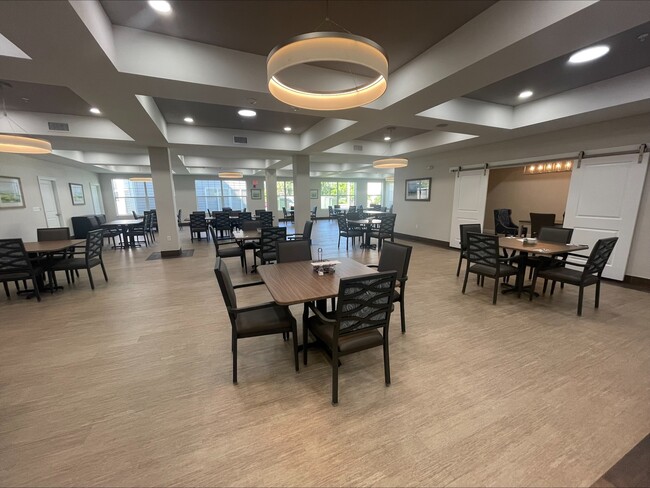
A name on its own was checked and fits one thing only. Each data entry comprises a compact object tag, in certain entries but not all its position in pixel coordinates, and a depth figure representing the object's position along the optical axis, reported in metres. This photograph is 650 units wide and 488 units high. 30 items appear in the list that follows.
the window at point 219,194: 13.58
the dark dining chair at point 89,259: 4.05
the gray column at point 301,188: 7.31
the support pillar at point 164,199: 6.00
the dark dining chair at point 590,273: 3.07
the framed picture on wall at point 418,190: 7.93
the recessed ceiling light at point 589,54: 2.72
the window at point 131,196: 12.09
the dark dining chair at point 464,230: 4.52
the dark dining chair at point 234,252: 4.82
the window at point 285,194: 15.35
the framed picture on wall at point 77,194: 9.12
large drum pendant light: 1.49
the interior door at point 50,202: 7.47
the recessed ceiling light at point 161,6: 2.05
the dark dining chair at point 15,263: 3.53
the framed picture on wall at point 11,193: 5.98
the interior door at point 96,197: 10.76
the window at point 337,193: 15.71
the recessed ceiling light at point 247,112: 4.55
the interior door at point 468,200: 6.27
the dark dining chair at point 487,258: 3.44
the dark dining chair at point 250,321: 1.97
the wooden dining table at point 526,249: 3.34
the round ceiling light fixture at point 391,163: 6.57
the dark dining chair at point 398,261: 2.62
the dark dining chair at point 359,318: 1.73
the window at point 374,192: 16.62
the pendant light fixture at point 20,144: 3.50
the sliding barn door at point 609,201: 4.04
